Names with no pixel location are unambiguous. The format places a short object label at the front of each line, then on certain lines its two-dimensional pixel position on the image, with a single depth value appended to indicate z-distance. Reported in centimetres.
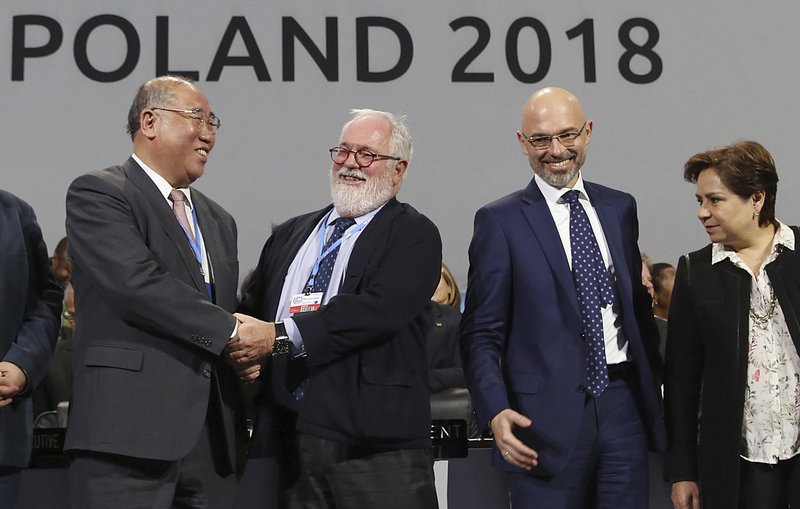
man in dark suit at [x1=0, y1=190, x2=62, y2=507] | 251
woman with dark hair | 256
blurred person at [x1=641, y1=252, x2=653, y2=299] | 489
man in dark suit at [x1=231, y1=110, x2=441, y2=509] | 248
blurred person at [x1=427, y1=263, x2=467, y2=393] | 422
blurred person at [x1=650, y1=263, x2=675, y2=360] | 556
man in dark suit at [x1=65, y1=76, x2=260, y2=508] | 226
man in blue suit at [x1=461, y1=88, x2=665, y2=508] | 254
